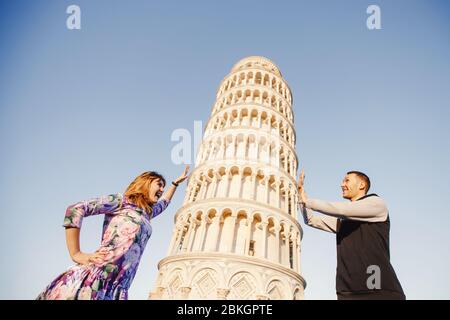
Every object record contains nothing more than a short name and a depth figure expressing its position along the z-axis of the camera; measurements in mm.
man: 3240
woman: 3135
